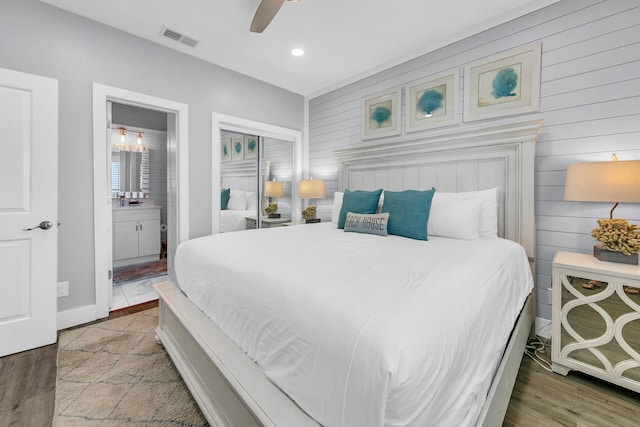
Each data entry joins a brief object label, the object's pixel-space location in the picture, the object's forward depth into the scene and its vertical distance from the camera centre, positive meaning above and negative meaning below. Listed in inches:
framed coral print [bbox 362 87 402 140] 128.4 +43.5
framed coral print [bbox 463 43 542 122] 92.0 +42.7
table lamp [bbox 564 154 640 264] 65.2 +3.6
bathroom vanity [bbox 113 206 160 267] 167.6 -19.7
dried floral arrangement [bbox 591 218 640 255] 66.4 -6.6
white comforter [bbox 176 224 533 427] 29.4 -15.7
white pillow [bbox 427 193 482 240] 87.2 -3.8
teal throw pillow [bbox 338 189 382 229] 106.7 +1.0
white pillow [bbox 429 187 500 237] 90.4 -1.9
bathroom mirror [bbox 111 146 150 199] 181.8 +20.5
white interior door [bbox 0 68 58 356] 79.7 -2.4
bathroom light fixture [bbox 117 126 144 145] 182.7 +45.9
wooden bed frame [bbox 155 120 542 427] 42.2 -10.7
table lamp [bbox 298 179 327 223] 152.6 +7.1
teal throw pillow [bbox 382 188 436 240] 88.8 -2.3
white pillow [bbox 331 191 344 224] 124.5 -0.3
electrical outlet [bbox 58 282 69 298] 94.7 -29.2
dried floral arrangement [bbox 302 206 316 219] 157.5 -4.4
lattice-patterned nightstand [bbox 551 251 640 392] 63.3 -26.4
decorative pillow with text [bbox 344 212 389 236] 93.3 -6.0
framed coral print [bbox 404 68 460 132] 110.0 +43.1
